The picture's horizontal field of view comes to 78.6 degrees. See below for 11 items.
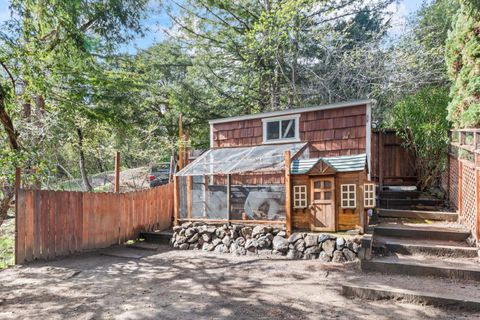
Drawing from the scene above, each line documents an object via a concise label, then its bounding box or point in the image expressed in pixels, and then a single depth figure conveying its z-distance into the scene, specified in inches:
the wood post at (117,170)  282.5
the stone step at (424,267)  167.0
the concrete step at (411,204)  303.7
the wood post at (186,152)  372.1
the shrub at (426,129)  311.7
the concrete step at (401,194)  323.6
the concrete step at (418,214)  257.7
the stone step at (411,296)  136.1
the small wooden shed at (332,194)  223.8
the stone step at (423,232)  216.1
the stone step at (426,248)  193.2
